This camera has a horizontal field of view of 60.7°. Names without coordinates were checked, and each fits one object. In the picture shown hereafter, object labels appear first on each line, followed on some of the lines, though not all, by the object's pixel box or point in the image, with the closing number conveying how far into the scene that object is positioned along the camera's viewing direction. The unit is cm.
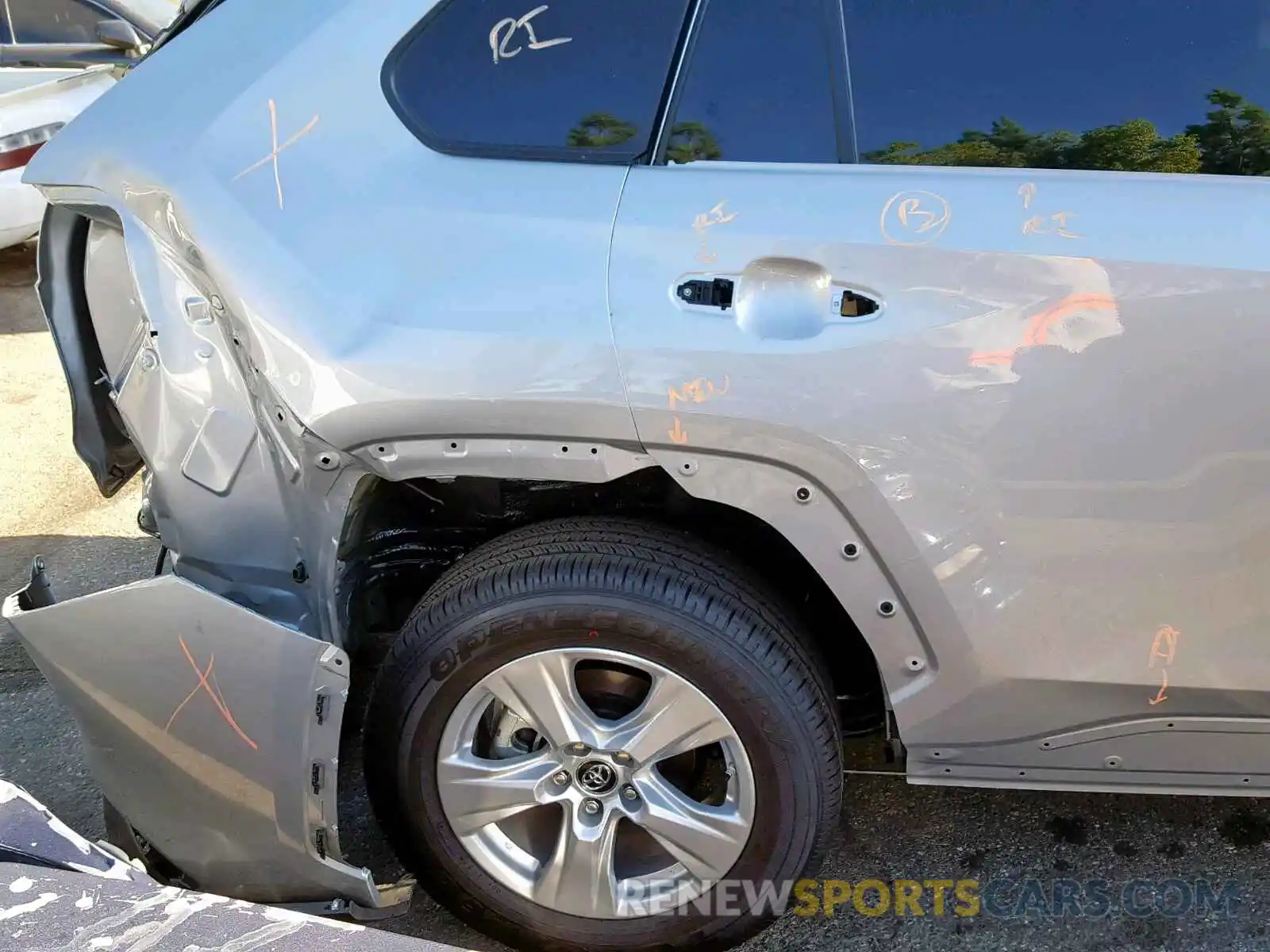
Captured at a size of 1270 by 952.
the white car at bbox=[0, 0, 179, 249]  539
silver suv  169
